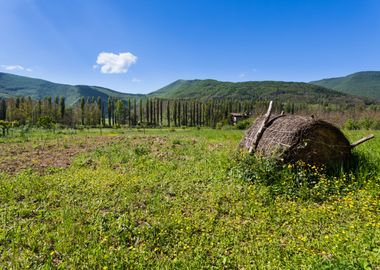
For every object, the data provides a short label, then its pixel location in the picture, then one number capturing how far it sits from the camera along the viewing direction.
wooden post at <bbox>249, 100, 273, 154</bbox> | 7.76
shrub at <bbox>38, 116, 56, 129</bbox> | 32.08
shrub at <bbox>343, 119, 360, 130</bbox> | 29.03
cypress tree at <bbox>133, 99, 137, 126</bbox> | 91.65
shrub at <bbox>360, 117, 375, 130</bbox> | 30.25
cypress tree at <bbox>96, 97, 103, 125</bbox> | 81.05
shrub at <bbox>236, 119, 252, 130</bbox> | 34.28
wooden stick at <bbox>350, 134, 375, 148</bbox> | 6.79
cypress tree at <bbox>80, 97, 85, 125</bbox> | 75.95
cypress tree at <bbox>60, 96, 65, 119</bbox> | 77.94
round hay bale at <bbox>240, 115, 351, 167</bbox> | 6.43
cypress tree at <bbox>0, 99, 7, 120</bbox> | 72.88
